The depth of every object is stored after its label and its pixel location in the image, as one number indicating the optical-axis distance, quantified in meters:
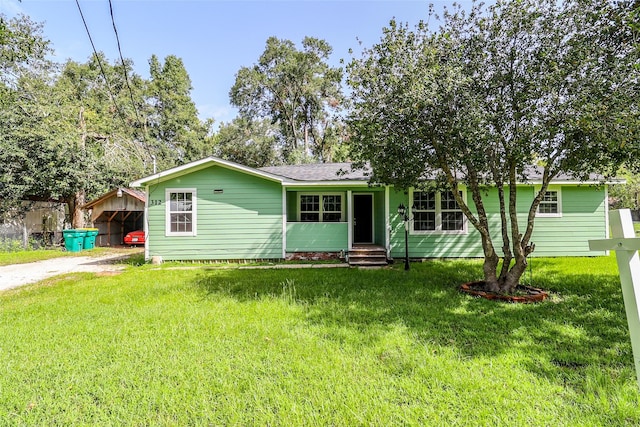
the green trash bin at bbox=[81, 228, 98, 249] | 13.07
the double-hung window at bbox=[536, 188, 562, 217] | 9.73
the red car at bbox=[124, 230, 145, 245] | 14.63
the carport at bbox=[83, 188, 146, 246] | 13.90
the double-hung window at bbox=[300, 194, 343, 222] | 10.49
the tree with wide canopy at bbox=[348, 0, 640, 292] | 4.23
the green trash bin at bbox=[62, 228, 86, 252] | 12.47
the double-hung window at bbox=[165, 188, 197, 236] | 9.62
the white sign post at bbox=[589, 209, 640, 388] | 1.51
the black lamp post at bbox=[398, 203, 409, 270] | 8.78
